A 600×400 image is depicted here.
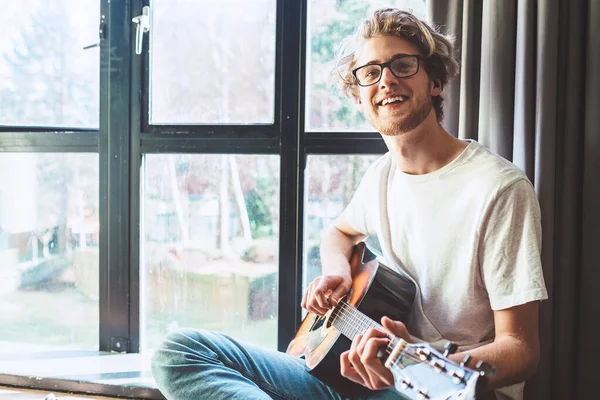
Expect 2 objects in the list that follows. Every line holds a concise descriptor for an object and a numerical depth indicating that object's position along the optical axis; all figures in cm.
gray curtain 121
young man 100
